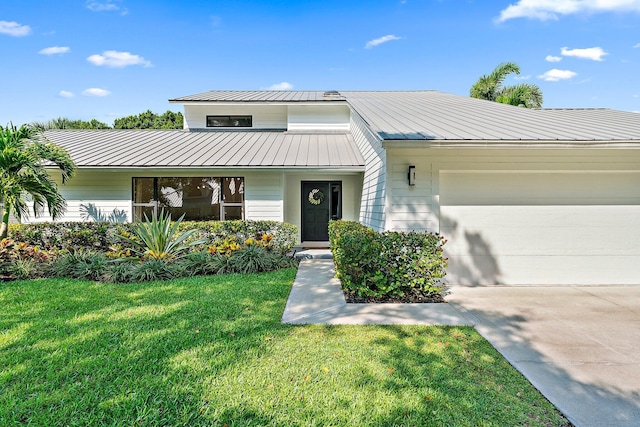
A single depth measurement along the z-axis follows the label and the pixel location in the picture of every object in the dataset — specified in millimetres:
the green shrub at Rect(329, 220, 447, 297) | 4816
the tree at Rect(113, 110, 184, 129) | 31375
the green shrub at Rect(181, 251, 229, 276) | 6352
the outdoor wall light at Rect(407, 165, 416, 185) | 5605
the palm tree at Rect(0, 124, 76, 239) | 6156
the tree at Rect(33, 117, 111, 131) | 20544
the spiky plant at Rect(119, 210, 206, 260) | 6629
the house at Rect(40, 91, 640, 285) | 5723
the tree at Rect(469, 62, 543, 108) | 15656
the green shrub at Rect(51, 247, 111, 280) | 6000
